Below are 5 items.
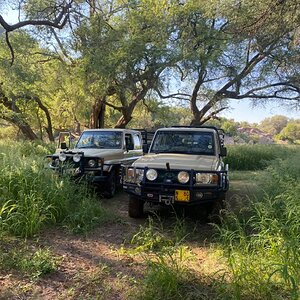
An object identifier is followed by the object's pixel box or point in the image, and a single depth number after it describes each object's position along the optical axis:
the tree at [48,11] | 10.31
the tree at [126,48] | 13.80
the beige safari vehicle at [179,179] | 4.98
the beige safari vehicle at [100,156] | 7.00
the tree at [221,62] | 14.67
